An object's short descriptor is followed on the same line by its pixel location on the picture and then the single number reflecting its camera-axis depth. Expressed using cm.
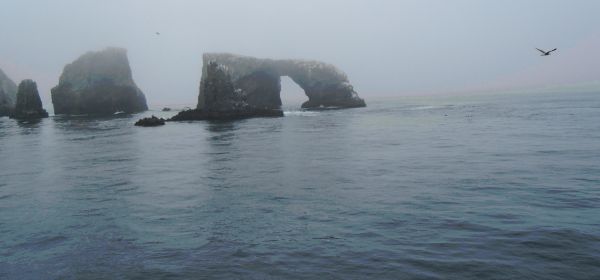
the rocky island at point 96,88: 12594
